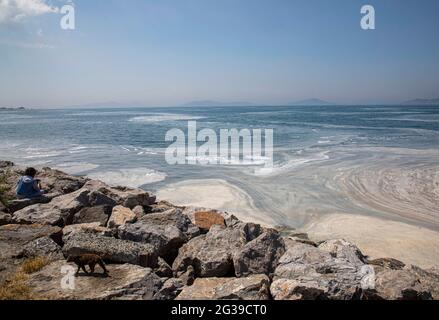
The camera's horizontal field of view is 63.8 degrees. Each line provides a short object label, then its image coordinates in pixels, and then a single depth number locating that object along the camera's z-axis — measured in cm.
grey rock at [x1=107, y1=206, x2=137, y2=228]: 771
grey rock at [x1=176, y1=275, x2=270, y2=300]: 502
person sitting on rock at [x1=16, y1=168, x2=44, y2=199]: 952
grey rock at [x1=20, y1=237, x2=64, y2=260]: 613
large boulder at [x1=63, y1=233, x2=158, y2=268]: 598
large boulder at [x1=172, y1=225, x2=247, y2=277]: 612
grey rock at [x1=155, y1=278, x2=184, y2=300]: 515
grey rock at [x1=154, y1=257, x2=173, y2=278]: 616
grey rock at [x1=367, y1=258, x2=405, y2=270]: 809
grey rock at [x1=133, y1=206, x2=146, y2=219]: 881
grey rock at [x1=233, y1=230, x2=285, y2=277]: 592
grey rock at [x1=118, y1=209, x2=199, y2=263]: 693
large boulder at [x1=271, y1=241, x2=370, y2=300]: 491
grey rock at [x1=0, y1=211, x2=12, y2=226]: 788
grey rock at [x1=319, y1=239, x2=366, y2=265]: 682
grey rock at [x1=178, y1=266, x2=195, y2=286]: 589
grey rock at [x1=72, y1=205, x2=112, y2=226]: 846
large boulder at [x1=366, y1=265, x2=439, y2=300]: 530
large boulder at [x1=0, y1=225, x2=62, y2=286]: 580
